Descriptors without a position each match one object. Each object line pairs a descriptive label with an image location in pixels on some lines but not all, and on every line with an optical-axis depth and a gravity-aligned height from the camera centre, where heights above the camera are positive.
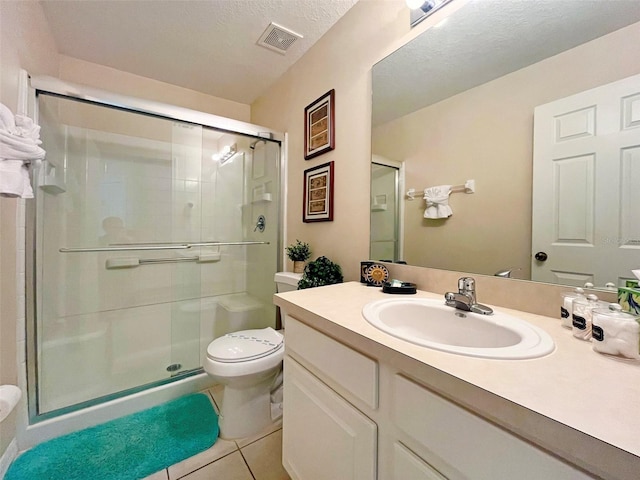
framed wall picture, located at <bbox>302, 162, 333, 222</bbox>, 1.55 +0.28
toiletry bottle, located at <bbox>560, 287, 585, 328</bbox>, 0.67 -0.18
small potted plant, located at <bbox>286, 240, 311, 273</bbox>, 1.72 -0.13
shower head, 2.07 +0.79
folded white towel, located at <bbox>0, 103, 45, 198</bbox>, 0.85 +0.30
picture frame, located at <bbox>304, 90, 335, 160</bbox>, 1.54 +0.72
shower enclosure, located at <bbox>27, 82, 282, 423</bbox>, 1.41 -0.06
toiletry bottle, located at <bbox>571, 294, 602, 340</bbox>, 0.60 -0.19
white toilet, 1.22 -0.69
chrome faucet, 0.79 -0.20
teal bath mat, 1.07 -1.00
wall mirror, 0.68 +0.34
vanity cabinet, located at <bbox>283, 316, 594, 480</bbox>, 0.41 -0.41
